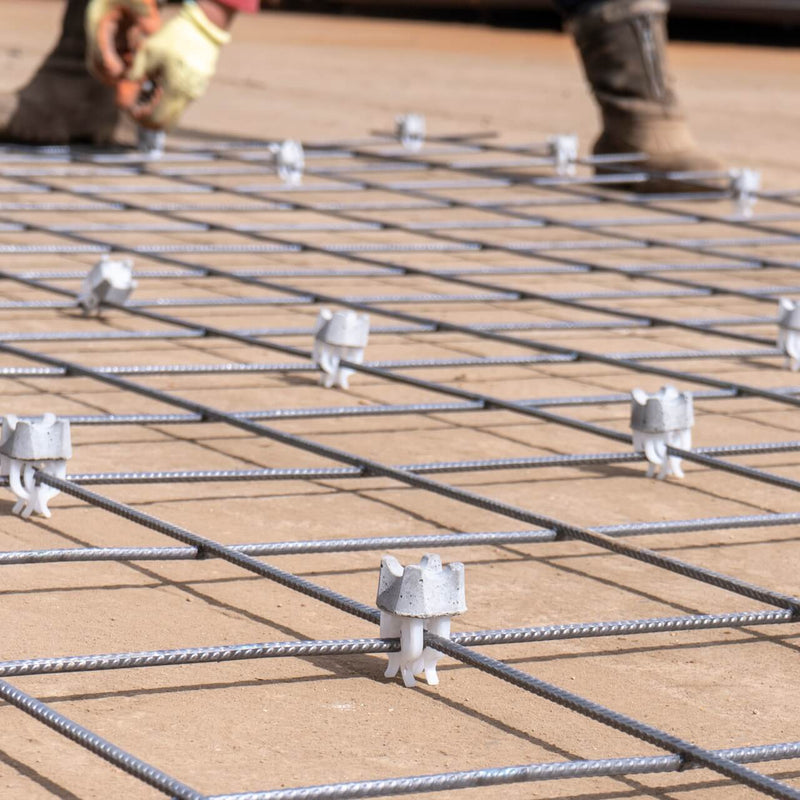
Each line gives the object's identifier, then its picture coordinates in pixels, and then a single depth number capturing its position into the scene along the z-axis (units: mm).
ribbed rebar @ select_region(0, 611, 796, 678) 1689
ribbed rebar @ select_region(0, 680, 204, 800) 1596
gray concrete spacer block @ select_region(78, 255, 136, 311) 2537
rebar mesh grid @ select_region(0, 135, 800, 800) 1799
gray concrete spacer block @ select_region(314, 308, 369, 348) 2336
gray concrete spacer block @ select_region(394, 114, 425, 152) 5625
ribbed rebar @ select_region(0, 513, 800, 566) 1825
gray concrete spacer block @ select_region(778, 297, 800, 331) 2466
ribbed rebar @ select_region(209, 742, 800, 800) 1607
